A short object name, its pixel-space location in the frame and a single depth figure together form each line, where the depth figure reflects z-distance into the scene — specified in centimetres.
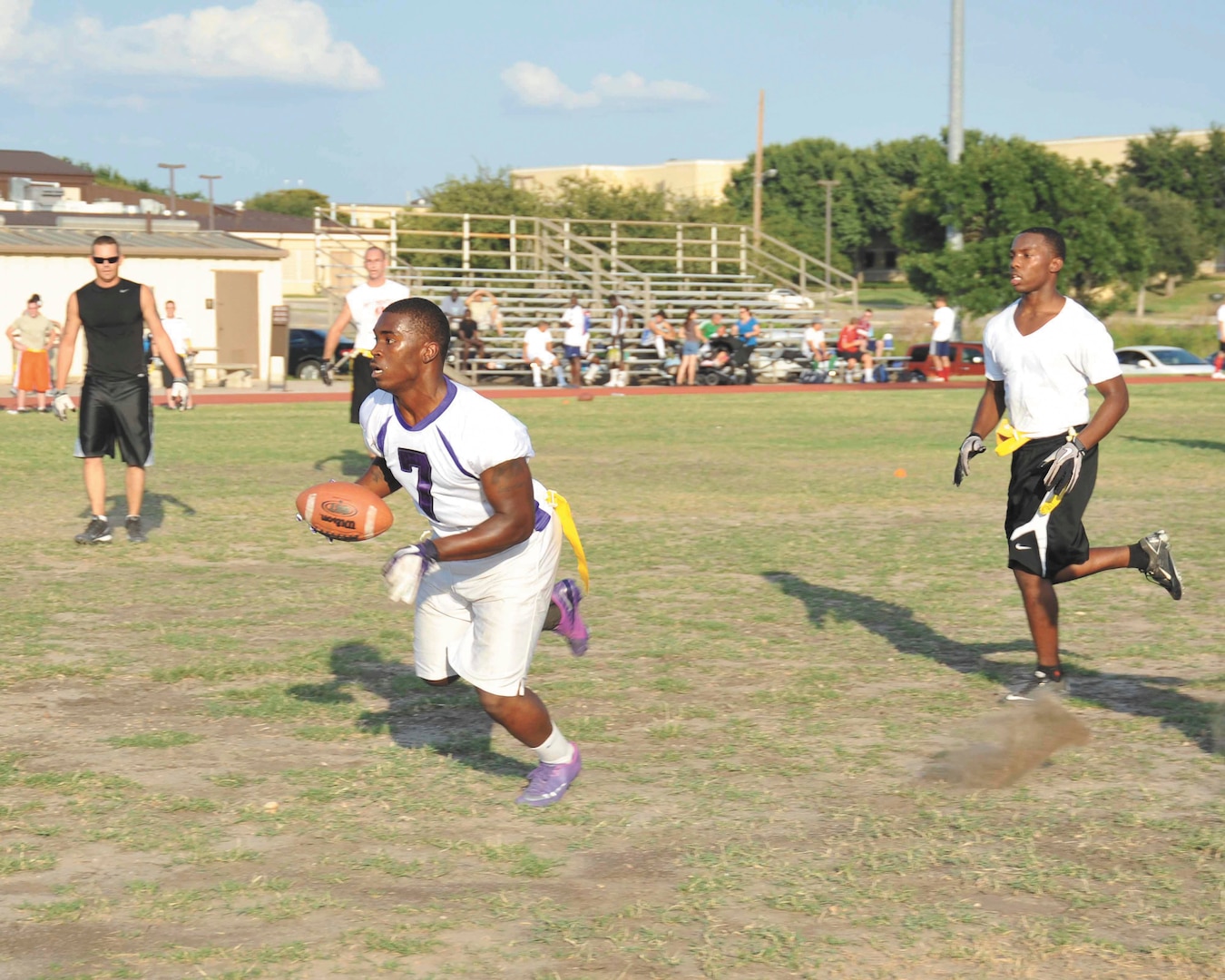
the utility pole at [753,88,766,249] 6307
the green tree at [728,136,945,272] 10544
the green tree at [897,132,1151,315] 4691
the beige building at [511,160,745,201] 11156
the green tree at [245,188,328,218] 11825
